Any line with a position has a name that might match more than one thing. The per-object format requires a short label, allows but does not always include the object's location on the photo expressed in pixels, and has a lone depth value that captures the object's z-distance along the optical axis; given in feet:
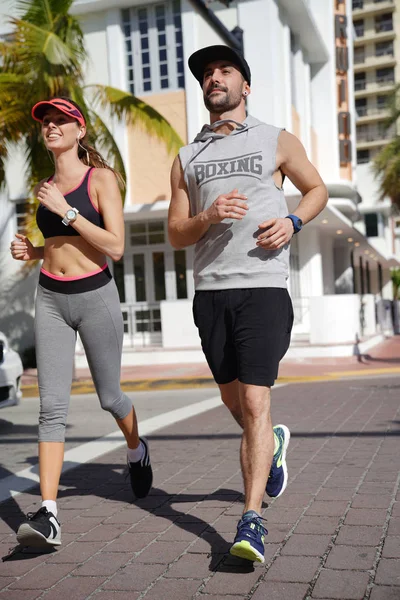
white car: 27.09
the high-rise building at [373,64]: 241.76
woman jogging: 12.69
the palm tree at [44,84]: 43.42
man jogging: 11.42
